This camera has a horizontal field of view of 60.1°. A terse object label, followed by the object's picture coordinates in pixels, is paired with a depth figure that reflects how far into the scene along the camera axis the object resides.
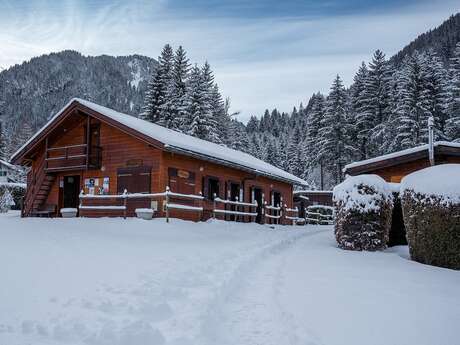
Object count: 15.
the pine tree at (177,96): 38.47
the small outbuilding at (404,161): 16.17
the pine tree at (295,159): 62.88
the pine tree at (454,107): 34.21
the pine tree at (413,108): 36.41
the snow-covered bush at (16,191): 30.46
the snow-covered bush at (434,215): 8.84
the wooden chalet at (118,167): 17.73
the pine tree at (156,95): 39.34
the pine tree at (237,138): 50.53
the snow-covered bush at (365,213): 11.67
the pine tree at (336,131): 44.56
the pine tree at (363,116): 43.38
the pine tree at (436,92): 37.00
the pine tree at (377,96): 43.31
